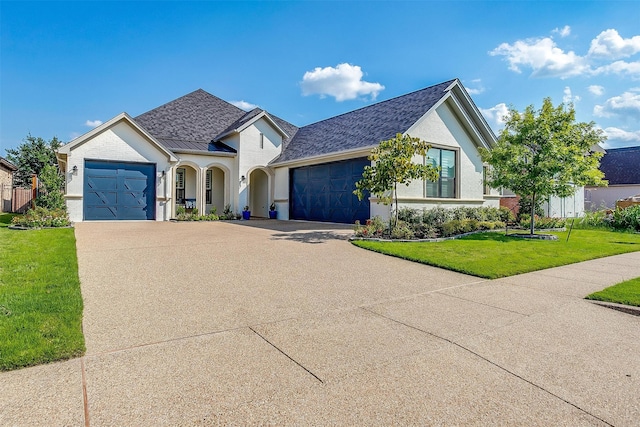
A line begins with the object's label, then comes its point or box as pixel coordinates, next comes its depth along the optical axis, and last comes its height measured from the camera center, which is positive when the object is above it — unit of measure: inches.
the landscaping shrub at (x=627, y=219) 617.0 -19.3
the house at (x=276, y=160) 633.6 +93.9
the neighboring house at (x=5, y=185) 989.2 +64.9
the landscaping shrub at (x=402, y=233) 449.1 -32.2
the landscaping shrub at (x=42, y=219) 521.3 -17.9
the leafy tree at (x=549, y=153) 476.4 +73.7
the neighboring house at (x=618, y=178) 1194.0 +98.9
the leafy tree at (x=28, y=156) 1519.4 +215.8
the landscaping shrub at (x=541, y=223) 625.4 -26.9
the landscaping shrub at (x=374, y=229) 458.3 -28.3
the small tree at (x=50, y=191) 582.9 +26.2
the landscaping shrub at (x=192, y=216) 740.5 -18.8
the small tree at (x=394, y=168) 461.5 +51.5
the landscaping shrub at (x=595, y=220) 684.7 -24.6
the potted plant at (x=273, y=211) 842.9 -9.0
